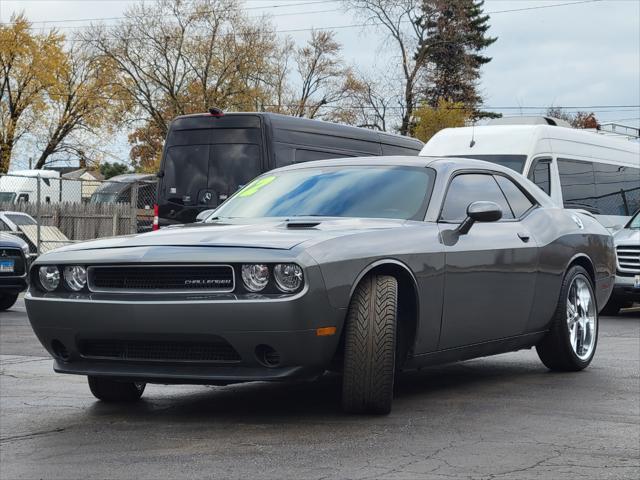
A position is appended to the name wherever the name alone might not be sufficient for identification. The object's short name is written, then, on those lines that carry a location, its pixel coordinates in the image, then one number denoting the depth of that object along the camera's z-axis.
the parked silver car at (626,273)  15.70
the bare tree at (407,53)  55.50
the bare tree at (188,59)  57.78
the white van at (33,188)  42.75
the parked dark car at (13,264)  15.83
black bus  17.09
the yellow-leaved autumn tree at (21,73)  53.35
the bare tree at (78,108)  55.59
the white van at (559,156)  17.31
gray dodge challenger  6.03
